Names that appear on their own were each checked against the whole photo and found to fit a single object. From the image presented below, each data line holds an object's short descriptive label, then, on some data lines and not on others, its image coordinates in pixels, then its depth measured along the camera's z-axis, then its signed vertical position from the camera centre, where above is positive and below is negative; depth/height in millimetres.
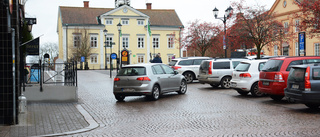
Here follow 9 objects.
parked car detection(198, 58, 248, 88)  20312 -438
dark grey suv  10672 -630
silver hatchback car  14695 -710
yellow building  70688 +6040
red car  13023 -355
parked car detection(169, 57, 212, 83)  25083 -209
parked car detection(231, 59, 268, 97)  15477 -578
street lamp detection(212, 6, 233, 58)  30223 +3922
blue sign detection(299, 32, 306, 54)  19844 +1121
